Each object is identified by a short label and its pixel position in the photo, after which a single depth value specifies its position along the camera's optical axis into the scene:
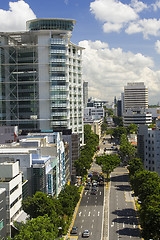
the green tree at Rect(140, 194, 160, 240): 64.25
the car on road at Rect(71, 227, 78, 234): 80.75
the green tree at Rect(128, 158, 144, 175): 118.86
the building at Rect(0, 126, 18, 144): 134.25
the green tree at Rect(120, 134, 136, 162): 165.79
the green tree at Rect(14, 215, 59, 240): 51.69
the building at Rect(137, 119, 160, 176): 135.62
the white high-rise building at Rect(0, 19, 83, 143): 162.12
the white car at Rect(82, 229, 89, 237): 78.81
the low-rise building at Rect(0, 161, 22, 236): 64.38
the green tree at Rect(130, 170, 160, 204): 85.26
